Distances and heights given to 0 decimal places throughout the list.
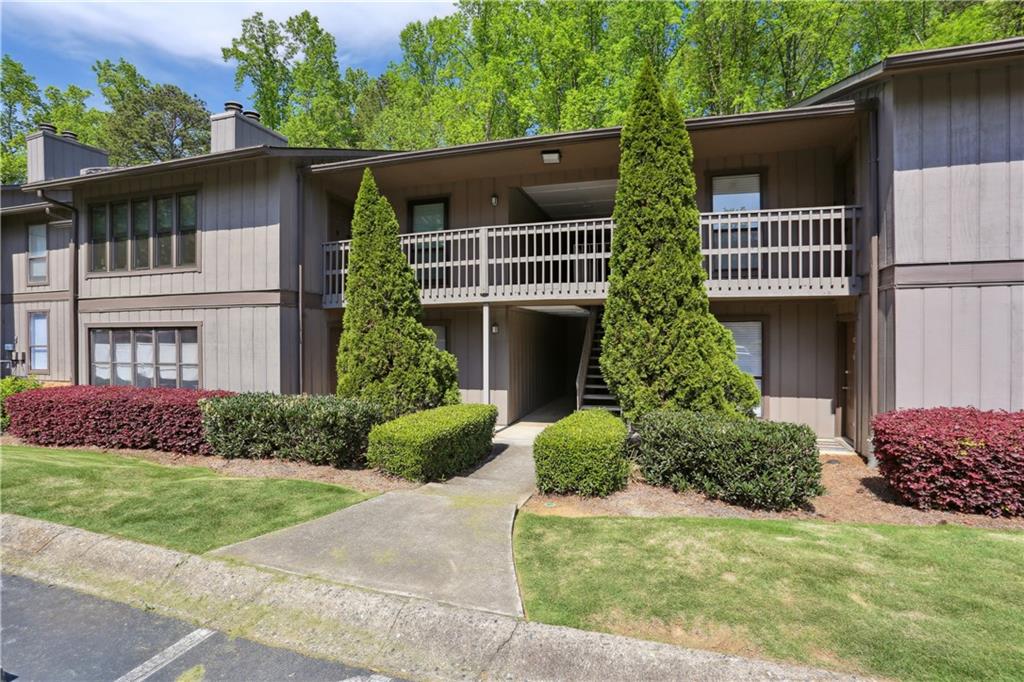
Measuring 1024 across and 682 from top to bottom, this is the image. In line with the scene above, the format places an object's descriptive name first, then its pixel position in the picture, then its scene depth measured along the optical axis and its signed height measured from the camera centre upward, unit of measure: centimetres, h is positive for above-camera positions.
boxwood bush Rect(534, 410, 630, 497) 587 -149
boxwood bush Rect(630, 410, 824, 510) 543 -141
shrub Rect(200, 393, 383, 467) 721 -135
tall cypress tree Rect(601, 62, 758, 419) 693 +66
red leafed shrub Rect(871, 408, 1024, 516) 518 -137
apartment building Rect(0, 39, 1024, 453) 661 +163
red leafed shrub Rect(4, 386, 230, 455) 830 -141
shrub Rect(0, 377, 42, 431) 1009 -109
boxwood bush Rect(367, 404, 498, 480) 644 -146
